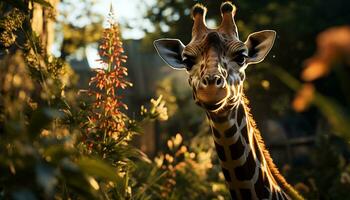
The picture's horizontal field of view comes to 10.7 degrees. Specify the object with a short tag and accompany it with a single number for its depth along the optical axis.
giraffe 7.67
